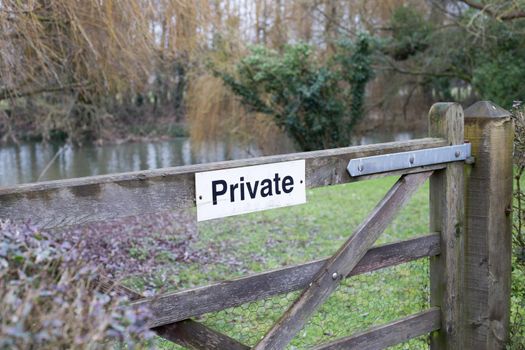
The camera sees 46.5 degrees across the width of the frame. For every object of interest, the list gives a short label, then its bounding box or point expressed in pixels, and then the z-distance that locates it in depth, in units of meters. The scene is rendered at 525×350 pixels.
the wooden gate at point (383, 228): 2.09
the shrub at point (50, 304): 1.40
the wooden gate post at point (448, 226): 2.98
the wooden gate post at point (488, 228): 3.01
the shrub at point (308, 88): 17.67
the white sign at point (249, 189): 2.29
